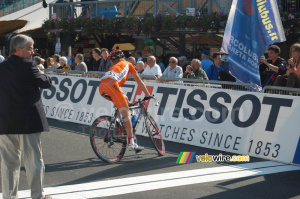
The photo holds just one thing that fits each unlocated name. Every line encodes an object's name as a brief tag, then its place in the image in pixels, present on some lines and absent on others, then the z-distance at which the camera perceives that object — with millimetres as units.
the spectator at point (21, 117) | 5758
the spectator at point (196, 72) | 12227
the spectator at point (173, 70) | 13505
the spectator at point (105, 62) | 14578
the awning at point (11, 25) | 25172
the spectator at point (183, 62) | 15531
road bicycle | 8633
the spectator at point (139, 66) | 14402
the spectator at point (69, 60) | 19773
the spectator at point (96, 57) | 14812
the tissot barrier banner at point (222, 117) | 8672
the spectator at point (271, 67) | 10844
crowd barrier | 9073
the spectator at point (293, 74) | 9602
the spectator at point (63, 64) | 15552
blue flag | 10219
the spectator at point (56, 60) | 16536
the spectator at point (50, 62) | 17156
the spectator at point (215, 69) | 12320
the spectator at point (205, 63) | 13930
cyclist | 8523
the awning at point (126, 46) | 23953
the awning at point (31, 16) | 24438
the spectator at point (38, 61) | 16209
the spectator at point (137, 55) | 18078
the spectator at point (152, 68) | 14086
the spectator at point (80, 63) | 14377
